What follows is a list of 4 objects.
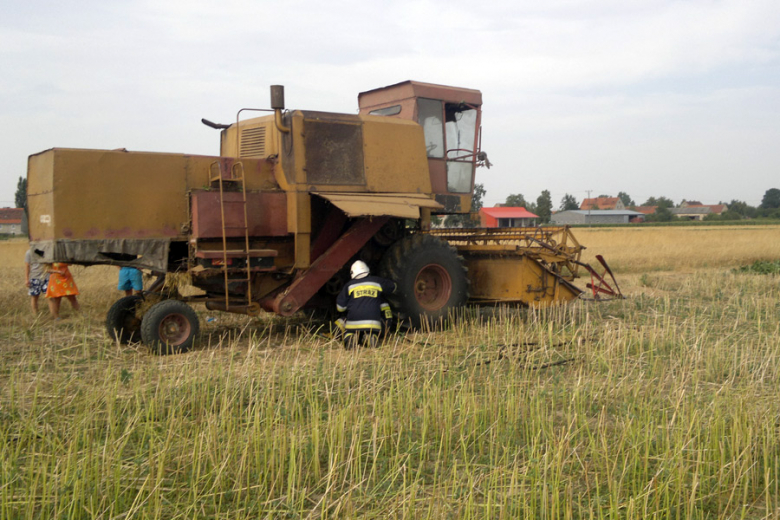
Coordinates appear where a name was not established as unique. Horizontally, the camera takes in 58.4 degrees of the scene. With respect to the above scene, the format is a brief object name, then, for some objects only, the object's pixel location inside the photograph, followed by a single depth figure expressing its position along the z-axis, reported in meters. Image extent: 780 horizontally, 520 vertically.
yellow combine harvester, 6.84
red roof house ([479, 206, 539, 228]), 52.26
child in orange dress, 9.19
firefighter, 7.28
